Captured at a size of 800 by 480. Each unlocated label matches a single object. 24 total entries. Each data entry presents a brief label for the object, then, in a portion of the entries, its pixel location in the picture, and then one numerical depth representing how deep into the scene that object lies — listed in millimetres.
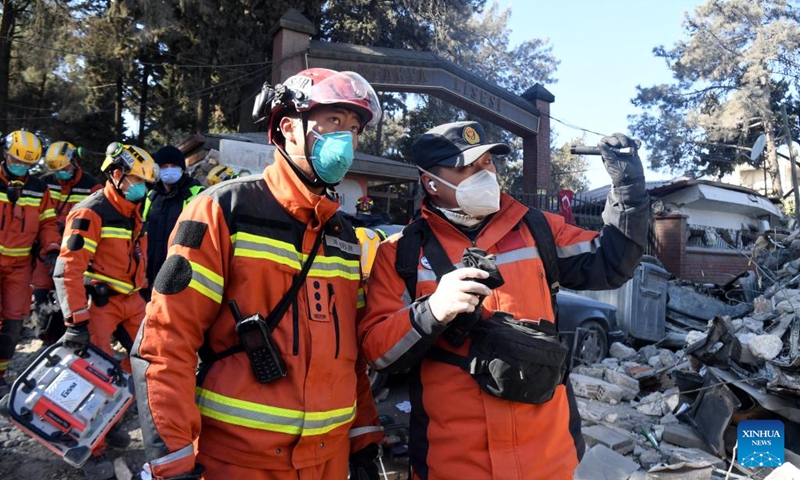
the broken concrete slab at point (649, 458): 4164
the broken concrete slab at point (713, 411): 4270
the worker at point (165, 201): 5031
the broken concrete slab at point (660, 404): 5211
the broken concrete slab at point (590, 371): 6375
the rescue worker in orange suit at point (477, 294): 1799
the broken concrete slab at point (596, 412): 4988
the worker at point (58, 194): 5626
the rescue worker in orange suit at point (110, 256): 4027
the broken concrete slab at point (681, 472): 3316
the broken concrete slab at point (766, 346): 5648
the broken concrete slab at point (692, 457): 4062
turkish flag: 12977
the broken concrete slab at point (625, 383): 5749
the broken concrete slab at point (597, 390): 5637
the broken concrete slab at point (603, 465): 3793
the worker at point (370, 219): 7591
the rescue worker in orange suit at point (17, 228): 5219
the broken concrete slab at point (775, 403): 4070
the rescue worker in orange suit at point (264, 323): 1560
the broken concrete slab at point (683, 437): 4441
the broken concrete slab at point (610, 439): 4289
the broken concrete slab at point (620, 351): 7414
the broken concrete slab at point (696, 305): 9398
